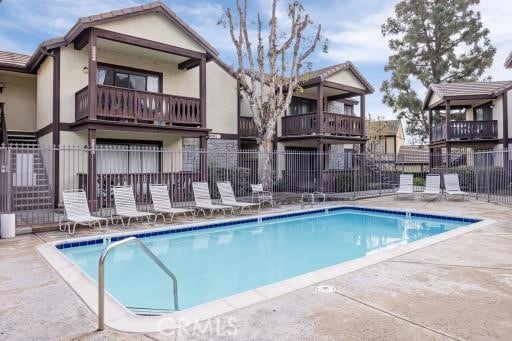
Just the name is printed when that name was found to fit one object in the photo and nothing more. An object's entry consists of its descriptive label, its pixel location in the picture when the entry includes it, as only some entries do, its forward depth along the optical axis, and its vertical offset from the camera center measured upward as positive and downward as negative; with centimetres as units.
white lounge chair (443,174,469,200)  1622 -48
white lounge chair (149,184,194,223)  1089 -82
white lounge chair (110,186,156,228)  1013 -83
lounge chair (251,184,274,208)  1392 -87
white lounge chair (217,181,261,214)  1272 -74
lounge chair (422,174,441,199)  1616 -61
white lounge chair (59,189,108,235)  898 -93
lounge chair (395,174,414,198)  1641 -57
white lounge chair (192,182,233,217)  1200 -77
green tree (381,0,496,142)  2722 +952
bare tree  1570 +536
